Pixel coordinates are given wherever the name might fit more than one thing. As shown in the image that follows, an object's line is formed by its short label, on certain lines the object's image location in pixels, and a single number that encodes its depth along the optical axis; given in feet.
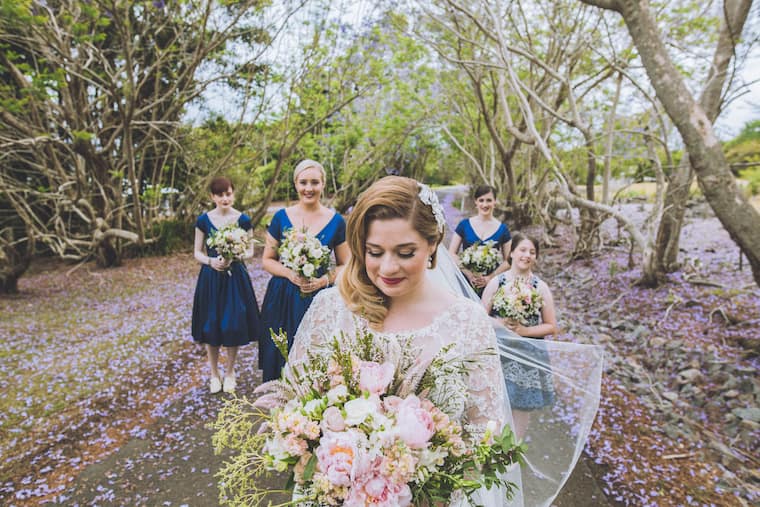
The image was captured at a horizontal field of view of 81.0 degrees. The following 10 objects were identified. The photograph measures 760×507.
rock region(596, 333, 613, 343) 24.01
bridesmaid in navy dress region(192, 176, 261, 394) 17.40
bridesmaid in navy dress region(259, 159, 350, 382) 14.73
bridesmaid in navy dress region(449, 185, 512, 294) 18.75
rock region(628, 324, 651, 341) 23.42
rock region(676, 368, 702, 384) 18.20
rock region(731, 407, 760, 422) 15.19
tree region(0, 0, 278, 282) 27.25
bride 6.49
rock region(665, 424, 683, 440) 15.20
